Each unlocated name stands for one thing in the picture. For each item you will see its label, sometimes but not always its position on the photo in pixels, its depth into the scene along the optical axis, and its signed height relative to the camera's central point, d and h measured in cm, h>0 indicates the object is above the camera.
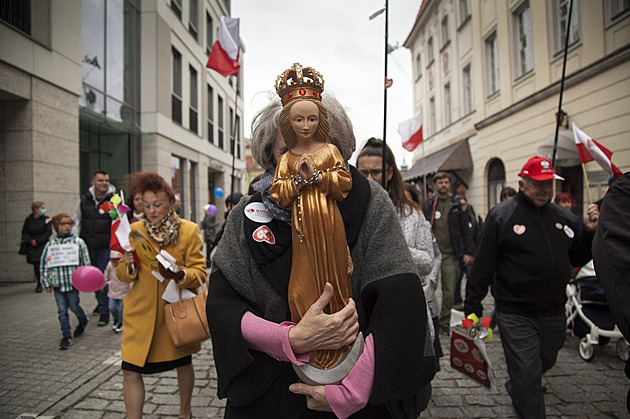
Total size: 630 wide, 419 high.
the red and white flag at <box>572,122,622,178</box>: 342 +59
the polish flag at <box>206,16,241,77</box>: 798 +352
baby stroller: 422 -117
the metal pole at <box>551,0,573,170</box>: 307 +165
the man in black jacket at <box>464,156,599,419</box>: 285 -43
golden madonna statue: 116 -2
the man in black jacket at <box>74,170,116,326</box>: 577 -8
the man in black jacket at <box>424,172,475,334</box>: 536 -30
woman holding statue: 114 -24
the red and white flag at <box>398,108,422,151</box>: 1105 +240
